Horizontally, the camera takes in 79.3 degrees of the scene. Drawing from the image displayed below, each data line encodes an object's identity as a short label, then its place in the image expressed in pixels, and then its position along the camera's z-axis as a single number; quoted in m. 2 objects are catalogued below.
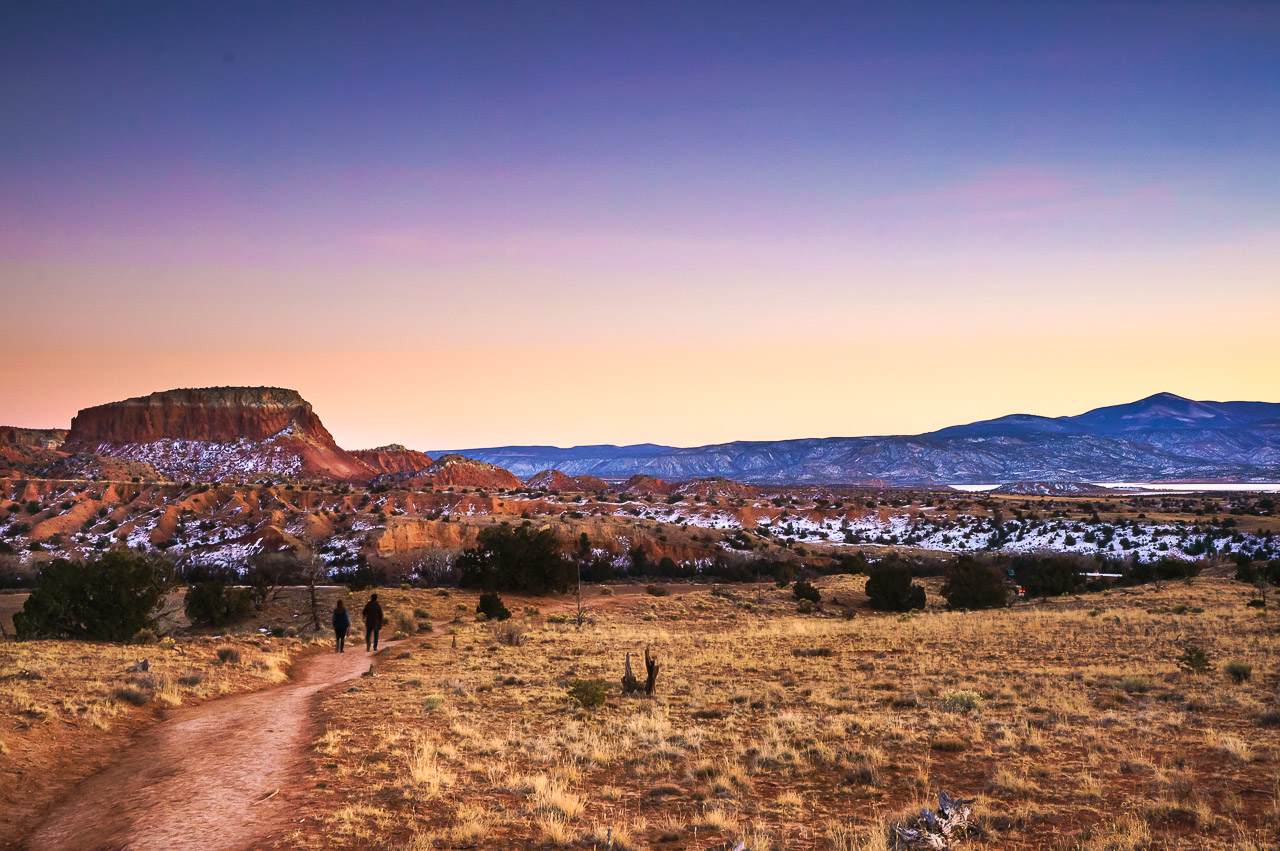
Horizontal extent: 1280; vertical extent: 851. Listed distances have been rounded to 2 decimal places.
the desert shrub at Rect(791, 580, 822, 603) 40.22
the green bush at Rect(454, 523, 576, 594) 41.69
